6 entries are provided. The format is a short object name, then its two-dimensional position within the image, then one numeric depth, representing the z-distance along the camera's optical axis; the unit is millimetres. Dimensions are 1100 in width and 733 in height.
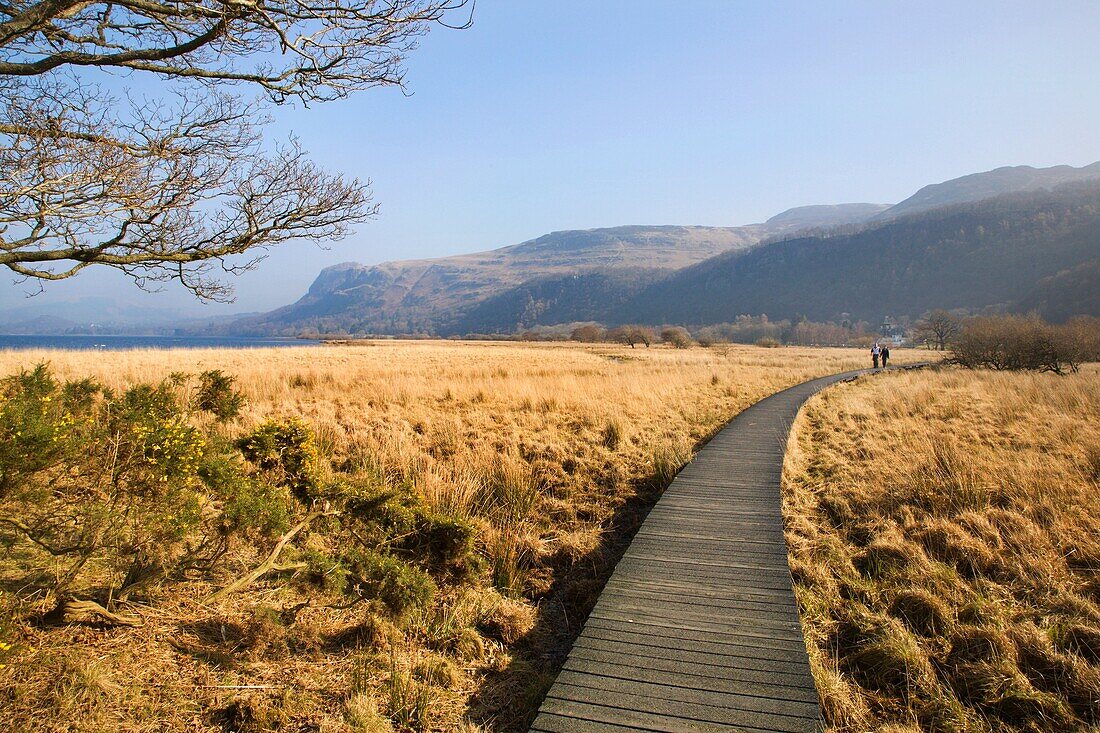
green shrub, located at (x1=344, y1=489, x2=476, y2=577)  5227
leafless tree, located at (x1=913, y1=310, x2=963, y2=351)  59438
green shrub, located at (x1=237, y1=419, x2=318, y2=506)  5527
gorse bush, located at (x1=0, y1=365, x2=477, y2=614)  3314
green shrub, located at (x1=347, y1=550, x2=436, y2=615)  4270
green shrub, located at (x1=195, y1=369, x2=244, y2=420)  7453
